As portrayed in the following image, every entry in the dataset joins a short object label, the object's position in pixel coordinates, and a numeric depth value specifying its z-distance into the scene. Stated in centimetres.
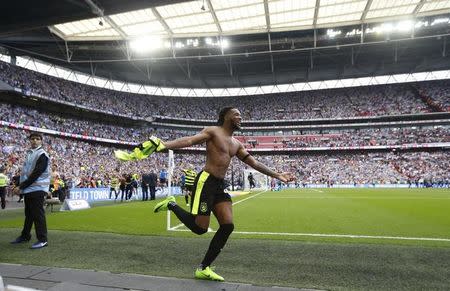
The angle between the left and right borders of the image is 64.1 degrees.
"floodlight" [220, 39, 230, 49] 3006
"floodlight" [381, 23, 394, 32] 2812
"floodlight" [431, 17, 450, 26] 2838
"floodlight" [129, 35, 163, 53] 2909
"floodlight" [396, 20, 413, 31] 2812
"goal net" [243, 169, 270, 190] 3816
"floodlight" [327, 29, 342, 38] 3005
